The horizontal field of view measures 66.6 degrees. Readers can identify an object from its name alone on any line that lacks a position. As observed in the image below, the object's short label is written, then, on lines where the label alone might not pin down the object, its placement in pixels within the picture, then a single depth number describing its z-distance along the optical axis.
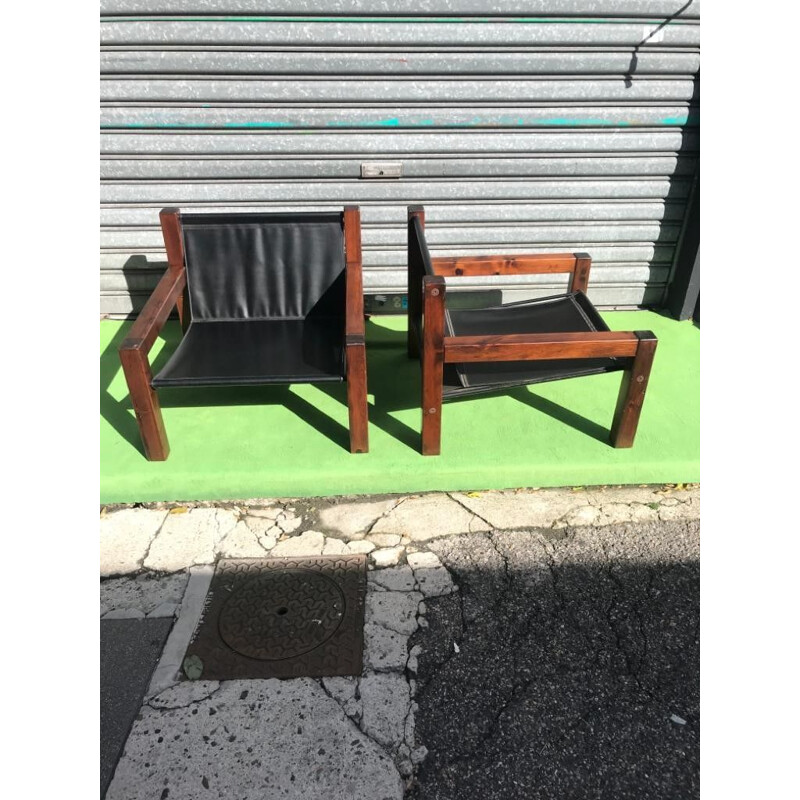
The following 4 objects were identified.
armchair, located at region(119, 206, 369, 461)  3.42
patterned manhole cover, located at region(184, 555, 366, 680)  2.34
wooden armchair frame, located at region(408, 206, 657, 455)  2.84
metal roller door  3.64
